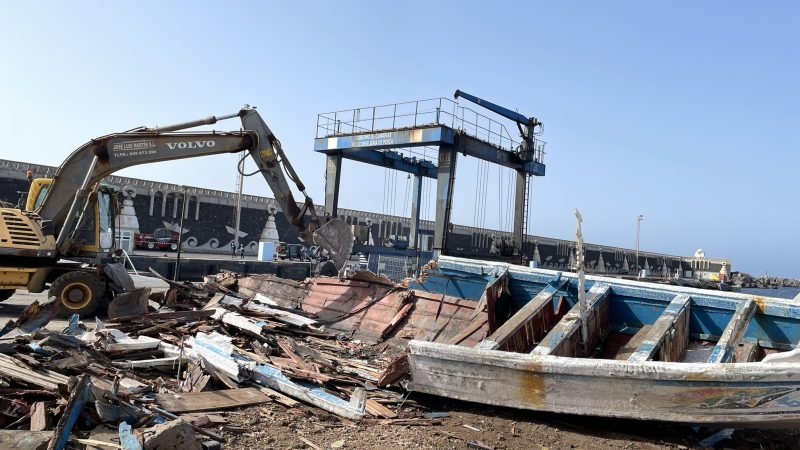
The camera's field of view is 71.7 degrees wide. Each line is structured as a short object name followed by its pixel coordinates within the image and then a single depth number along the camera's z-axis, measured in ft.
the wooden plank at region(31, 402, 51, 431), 15.07
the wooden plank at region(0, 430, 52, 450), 13.82
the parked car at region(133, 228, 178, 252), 103.71
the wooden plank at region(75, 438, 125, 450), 14.29
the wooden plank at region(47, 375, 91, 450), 13.93
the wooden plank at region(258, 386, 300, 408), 20.49
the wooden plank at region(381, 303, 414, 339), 31.99
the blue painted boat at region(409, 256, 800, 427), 17.62
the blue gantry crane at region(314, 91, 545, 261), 69.26
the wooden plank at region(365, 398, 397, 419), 20.12
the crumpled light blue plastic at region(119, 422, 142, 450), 13.79
